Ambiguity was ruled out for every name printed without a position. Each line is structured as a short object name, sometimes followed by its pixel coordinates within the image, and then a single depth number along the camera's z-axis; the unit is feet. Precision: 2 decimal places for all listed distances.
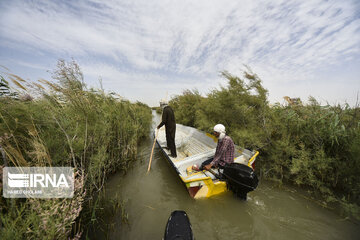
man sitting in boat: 9.39
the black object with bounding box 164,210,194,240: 4.81
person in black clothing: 13.32
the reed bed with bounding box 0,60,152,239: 4.08
